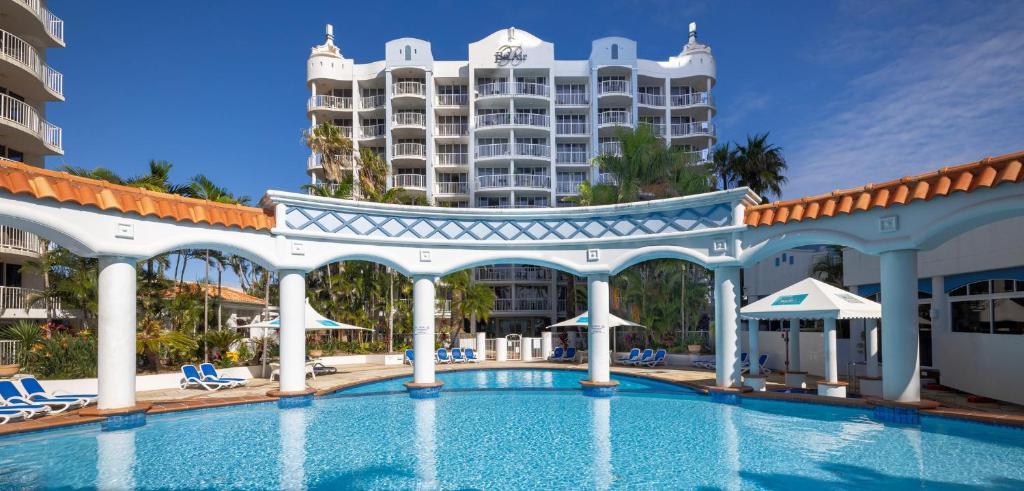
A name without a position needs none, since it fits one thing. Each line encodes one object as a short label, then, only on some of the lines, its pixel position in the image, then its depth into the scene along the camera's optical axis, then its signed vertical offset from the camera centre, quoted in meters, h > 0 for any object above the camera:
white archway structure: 10.12 +0.90
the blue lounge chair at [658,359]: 21.79 -3.29
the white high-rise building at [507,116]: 40.03 +11.61
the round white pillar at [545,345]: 26.83 -3.33
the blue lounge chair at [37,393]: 11.74 -2.29
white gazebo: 12.46 -0.89
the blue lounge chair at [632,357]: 22.55 -3.33
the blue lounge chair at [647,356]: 21.98 -3.23
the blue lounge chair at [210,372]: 15.27 -2.52
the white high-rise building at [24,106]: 20.27 +6.44
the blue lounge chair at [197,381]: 15.07 -2.69
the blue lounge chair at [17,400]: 11.23 -2.34
